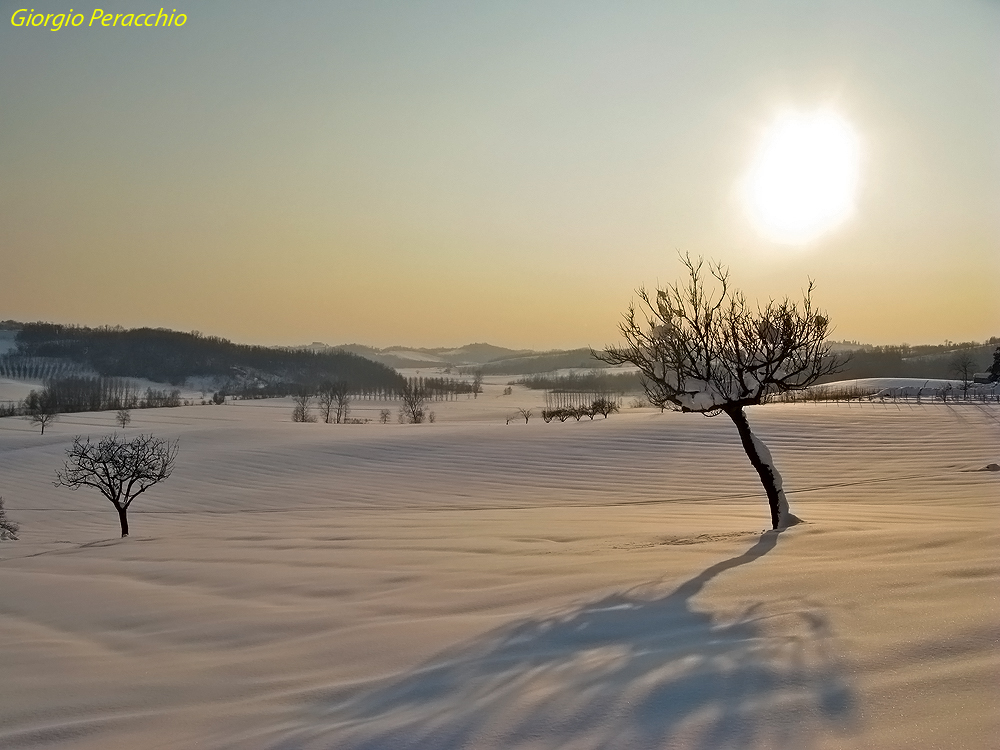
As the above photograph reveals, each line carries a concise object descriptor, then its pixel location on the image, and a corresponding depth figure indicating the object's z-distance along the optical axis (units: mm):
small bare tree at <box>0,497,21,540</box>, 18367
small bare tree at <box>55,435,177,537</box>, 18656
